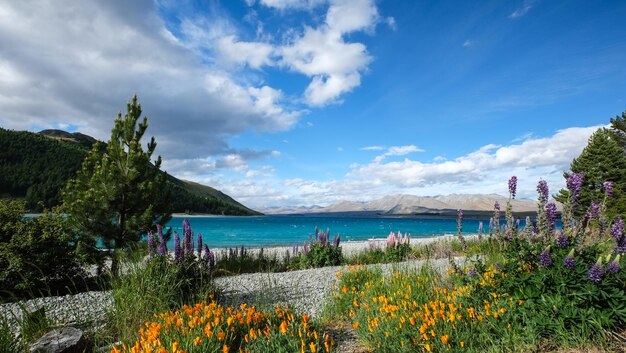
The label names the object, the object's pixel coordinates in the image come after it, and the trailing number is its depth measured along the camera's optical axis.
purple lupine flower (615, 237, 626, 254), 4.50
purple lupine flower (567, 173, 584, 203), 4.89
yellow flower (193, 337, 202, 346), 3.67
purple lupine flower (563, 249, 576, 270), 3.98
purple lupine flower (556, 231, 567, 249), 4.68
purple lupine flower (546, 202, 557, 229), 4.89
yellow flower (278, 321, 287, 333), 4.02
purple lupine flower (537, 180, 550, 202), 4.92
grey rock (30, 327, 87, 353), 4.46
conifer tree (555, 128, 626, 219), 29.33
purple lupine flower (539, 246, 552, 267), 4.20
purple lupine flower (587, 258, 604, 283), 3.74
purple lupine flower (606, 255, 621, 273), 3.83
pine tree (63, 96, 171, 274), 10.32
